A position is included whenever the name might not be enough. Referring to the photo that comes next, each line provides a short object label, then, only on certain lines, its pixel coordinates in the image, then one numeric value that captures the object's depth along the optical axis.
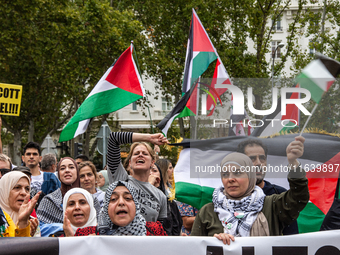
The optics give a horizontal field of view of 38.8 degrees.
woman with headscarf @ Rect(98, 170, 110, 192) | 7.24
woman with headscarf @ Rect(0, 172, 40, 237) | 3.92
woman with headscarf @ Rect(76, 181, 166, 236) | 3.34
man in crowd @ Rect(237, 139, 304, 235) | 3.40
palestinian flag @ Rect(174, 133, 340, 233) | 3.43
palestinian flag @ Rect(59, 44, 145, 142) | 6.60
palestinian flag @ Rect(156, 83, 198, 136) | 6.12
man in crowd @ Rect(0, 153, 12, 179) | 5.48
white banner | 3.21
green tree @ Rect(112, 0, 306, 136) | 19.94
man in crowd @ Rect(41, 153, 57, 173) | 6.62
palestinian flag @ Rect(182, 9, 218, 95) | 8.35
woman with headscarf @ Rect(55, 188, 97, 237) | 4.04
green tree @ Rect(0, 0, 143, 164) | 19.92
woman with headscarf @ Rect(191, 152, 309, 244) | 3.14
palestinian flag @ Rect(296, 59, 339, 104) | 3.40
